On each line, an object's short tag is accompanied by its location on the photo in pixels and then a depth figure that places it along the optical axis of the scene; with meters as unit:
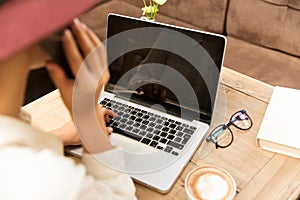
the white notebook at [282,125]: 0.95
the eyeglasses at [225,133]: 0.99
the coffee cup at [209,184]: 0.78
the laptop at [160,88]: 0.97
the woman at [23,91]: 0.37
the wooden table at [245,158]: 0.87
